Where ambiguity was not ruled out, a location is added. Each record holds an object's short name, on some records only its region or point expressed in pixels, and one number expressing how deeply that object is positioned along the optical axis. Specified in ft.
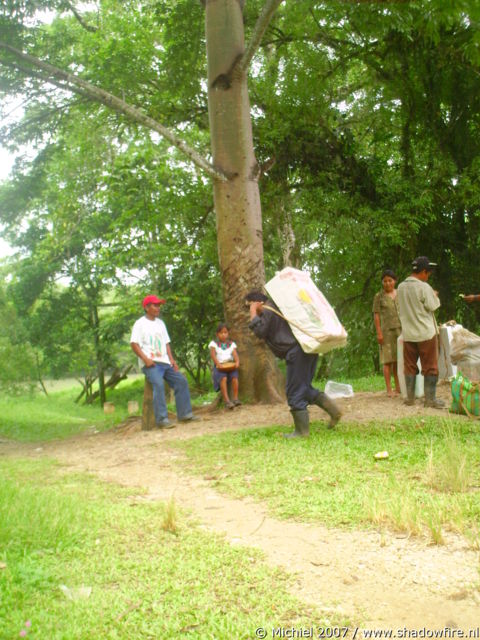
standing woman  32.40
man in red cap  30.09
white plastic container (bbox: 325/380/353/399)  35.09
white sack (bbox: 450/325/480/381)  32.01
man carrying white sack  23.12
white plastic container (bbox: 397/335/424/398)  31.01
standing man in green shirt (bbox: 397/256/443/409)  27.30
